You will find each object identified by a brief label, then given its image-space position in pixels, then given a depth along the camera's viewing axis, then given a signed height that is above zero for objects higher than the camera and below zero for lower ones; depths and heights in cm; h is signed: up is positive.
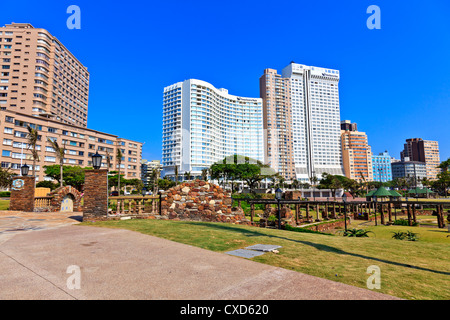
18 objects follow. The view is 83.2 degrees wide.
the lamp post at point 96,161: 1370 +135
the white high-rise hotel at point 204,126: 14438 +3557
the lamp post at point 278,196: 1706 -86
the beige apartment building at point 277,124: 16325 +3883
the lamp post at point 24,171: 2082 +134
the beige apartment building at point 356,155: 17312 +1879
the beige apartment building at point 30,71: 8231 +3877
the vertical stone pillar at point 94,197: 1280 -55
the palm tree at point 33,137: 3475 +688
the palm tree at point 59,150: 4351 +641
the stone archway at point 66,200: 2047 -109
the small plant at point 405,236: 1634 -368
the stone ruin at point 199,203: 1506 -113
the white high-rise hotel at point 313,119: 16912 +4430
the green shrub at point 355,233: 1843 -383
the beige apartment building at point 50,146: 6675 +1386
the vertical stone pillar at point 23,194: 1950 -52
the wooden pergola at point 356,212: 2661 -448
